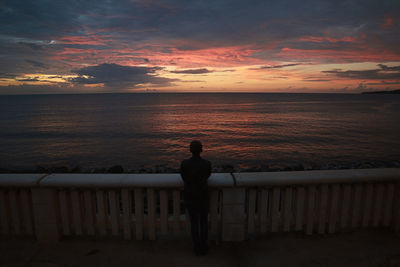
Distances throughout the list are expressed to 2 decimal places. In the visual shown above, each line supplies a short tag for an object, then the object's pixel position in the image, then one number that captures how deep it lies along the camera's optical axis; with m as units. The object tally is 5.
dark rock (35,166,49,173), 17.58
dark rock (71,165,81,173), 17.32
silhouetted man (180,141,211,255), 3.65
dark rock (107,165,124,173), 15.41
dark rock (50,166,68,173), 16.94
